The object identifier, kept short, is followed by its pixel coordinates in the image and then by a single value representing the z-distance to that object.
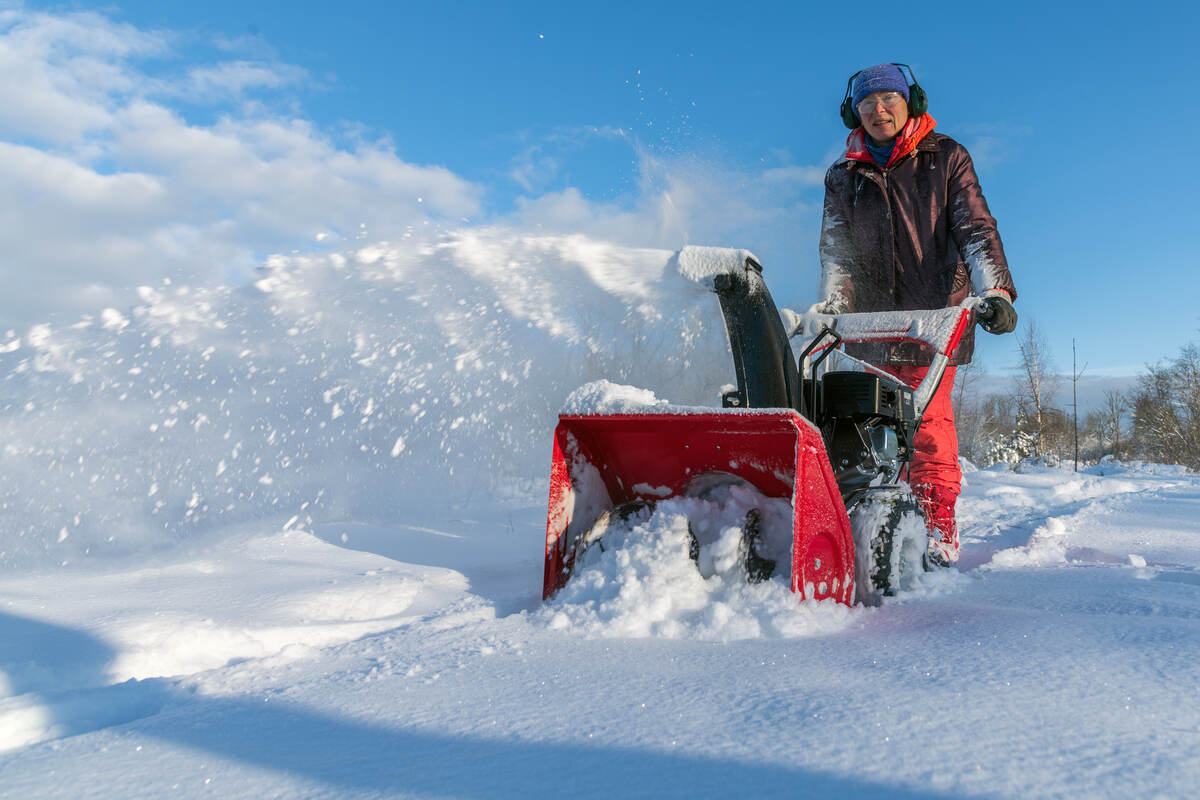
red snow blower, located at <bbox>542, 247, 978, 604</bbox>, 2.19
